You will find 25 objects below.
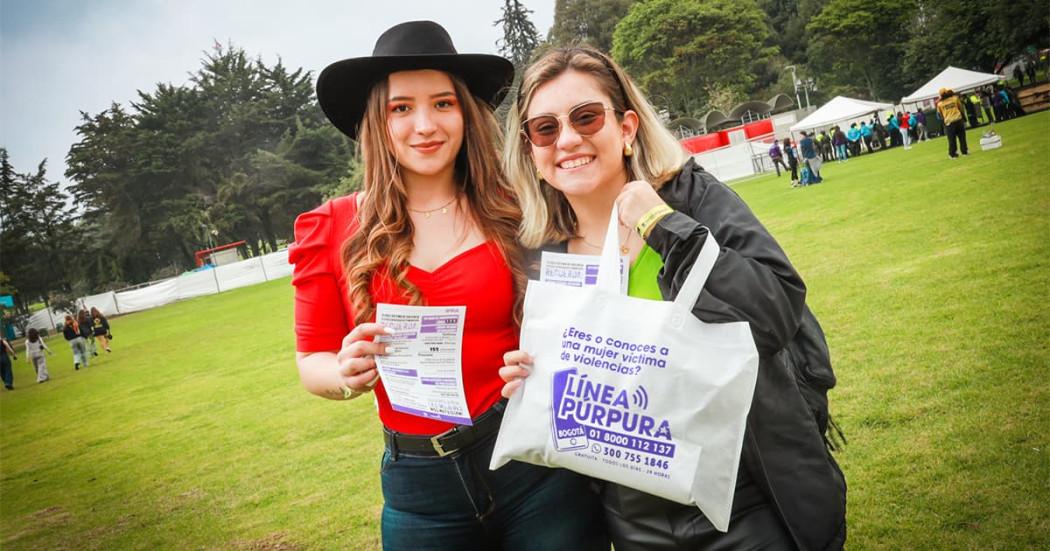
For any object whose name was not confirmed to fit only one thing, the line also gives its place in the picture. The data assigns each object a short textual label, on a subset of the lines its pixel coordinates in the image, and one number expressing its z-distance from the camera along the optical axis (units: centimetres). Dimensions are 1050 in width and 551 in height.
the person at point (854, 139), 2849
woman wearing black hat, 212
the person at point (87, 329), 1977
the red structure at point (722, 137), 4697
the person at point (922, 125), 2648
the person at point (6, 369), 1766
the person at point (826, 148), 3067
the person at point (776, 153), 2791
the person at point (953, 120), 1538
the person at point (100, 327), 2102
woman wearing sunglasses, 170
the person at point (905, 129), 2453
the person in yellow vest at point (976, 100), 2562
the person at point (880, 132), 2816
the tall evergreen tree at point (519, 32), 6284
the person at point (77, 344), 1916
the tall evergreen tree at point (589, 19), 7450
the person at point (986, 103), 2491
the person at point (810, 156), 2122
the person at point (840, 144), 2791
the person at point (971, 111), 2427
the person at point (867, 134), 2834
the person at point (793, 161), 2185
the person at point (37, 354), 1802
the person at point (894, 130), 2712
